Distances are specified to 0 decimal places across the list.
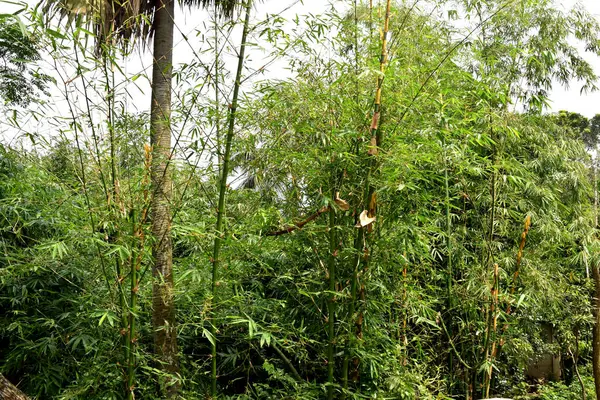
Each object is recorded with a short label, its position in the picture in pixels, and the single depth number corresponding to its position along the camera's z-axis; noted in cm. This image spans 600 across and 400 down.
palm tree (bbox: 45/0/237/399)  272
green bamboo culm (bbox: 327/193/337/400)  292
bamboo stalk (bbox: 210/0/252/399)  266
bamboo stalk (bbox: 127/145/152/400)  254
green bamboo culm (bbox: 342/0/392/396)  277
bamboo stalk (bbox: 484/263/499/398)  367
